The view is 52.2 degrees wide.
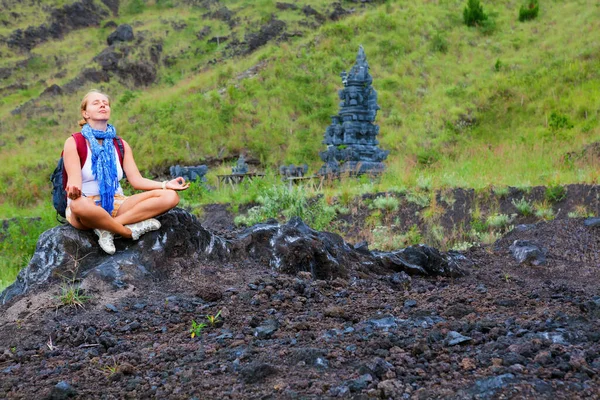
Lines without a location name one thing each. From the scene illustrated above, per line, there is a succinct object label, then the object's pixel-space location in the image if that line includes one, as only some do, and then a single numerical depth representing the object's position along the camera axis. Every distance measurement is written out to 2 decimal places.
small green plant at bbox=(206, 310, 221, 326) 3.92
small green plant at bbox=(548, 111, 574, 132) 18.59
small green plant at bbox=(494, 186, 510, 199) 9.88
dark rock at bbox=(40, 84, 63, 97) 30.77
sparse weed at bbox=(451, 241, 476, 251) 7.73
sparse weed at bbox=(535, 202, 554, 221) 8.88
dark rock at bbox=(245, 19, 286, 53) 31.48
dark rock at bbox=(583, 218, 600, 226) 7.62
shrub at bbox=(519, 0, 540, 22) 26.39
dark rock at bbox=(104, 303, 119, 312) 4.18
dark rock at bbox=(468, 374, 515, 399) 2.51
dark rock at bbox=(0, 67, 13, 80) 34.41
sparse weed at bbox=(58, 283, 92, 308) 4.24
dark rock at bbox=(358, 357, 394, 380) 2.84
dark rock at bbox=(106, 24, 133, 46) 35.38
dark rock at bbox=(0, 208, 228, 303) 4.61
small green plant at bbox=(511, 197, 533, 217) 9.16
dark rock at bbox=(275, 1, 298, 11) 34.94
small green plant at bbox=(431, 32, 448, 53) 25.53
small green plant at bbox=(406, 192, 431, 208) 9.99
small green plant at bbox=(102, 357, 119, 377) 3.13
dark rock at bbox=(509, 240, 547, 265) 6.57
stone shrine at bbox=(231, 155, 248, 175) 17.78
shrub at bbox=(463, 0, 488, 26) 26.45
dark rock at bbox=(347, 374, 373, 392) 2.69
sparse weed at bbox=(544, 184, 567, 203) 9.36
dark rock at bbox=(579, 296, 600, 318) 3.57
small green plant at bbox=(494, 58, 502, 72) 23.22
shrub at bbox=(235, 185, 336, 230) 9.67
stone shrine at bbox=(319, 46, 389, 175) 16.70
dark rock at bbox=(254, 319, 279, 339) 3.61
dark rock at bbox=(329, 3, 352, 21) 33.68
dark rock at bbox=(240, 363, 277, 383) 2.91
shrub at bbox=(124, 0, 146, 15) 41.28
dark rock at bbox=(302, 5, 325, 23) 33.69
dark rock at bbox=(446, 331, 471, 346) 3.16
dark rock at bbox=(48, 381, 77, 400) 2.89
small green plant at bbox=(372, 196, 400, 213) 10.05
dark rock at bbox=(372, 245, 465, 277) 5.66
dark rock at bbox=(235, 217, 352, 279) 5.28
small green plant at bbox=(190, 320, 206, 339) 3.73
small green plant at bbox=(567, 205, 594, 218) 8.54
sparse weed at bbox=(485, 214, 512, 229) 8.86
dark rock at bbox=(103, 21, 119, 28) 39.06
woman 4.57
